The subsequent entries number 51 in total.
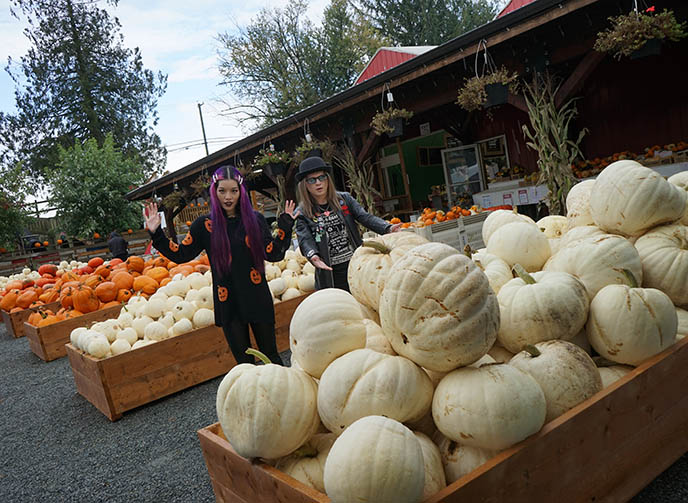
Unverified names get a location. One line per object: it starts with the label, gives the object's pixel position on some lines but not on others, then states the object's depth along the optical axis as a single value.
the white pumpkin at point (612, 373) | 1.57
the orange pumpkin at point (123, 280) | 6.09
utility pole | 34.03
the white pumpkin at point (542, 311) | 1.56
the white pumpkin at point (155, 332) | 4.07
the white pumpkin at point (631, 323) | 1.55
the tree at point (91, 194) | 16.55
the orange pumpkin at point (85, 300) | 5.79
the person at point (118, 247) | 11.07
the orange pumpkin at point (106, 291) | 5.94
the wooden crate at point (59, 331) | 5.72
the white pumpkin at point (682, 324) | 1.80
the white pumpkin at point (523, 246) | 2.08
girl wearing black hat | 3.46
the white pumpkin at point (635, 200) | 1.93
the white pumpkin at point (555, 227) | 2.54
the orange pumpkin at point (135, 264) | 6.62
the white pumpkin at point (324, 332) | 1.50
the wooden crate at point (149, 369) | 3.73
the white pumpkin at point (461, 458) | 1.27
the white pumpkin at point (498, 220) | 2.37
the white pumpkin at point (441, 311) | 1.31
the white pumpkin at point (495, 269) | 1.92
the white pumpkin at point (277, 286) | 4.93
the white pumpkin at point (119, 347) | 3.88
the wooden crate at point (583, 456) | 1.21
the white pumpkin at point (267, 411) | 1.34
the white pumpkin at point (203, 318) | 4.21
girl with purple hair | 3.08
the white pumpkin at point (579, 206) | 2.32
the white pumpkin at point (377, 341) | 1.54
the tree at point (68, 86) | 26.56
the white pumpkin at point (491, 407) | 1.21
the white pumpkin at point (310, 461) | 1.33
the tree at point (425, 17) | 29.33
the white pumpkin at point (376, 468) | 1.07
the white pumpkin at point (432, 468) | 1.20
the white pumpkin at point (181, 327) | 4.08
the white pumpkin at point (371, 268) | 1.88
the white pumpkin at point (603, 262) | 1.73
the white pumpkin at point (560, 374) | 1.40
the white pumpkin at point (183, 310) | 4.28
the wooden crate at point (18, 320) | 7.80
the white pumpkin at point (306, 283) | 5.13
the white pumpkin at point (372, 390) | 1.31
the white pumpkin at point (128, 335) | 4.06
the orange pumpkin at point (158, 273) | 6.15
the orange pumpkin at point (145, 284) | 5.86
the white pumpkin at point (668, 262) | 1.79
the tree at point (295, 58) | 28.86
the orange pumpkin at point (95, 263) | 8.02
